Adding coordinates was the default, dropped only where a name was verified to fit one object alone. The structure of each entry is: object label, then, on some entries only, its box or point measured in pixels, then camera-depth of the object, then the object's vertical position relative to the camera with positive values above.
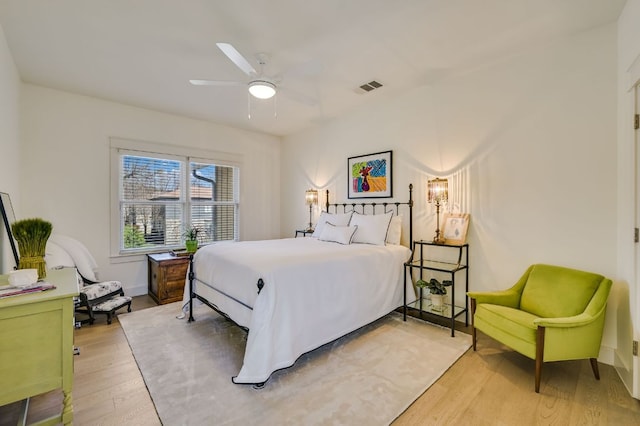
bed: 2.26 -0.70
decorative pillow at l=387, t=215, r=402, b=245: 3.89 -0.25
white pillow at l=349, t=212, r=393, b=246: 3.78 -0.22
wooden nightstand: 4.12 -0.94
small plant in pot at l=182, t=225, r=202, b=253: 4.41 -0.41
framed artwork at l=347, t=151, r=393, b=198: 4.23 +0.57
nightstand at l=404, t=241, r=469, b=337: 3.30 -0.63
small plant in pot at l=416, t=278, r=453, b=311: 3.35 -0.92
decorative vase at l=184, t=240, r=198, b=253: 4.40 -0.51
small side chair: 3.33 -0.89
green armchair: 2.16 -0.86
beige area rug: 1.92 -1.33
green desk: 1.51 -0.73
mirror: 2.28 -0.02
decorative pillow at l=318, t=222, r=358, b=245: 3.86 -0.29
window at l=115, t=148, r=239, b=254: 4.53 +0.22
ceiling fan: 2.49 +1.25
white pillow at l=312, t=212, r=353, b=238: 4.26 -0.11
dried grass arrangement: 1.88 -0.19
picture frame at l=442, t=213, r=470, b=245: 3.35 -0.18
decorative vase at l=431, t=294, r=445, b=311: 3.36 -1.04
